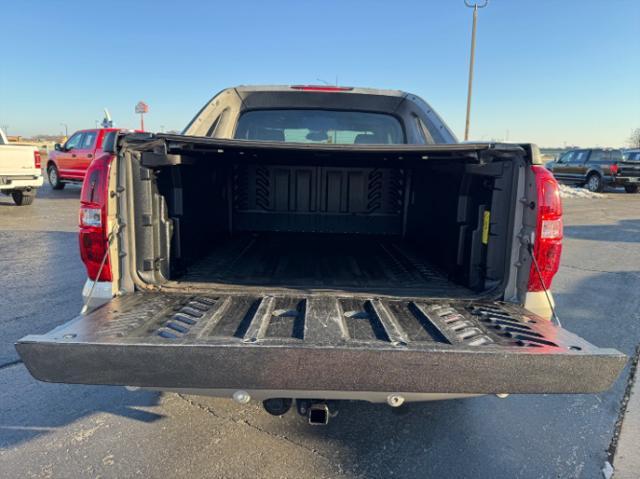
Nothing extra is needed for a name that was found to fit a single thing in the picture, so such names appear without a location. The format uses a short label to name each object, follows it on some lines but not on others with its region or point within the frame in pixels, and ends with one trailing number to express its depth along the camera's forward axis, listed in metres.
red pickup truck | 14.23
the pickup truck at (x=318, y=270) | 1.78
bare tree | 63.30
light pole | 20.16
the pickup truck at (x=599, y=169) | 20.11
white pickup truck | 10.91
